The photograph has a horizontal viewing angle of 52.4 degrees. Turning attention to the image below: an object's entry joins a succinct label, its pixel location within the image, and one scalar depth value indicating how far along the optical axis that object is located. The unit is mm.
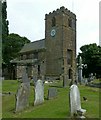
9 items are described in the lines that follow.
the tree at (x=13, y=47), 26306
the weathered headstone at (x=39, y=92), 6217
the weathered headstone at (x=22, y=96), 5545
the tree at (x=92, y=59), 26340
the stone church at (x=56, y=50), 20597
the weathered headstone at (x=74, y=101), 4837
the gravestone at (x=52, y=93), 6976
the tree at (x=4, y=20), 14968
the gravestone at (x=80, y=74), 14416
